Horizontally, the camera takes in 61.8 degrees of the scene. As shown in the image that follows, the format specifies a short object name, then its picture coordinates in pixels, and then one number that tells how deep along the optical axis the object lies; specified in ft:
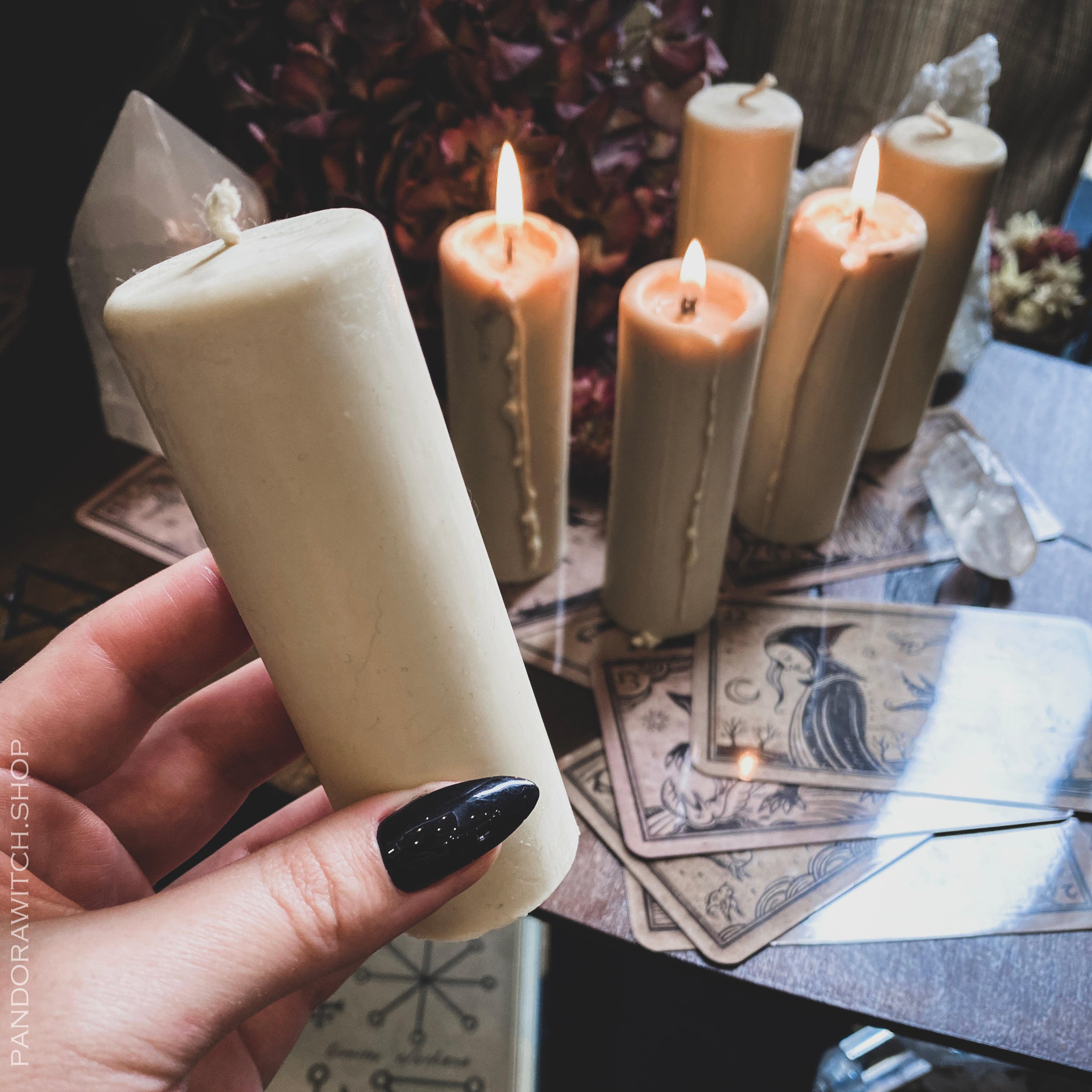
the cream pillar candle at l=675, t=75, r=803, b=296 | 2.30
